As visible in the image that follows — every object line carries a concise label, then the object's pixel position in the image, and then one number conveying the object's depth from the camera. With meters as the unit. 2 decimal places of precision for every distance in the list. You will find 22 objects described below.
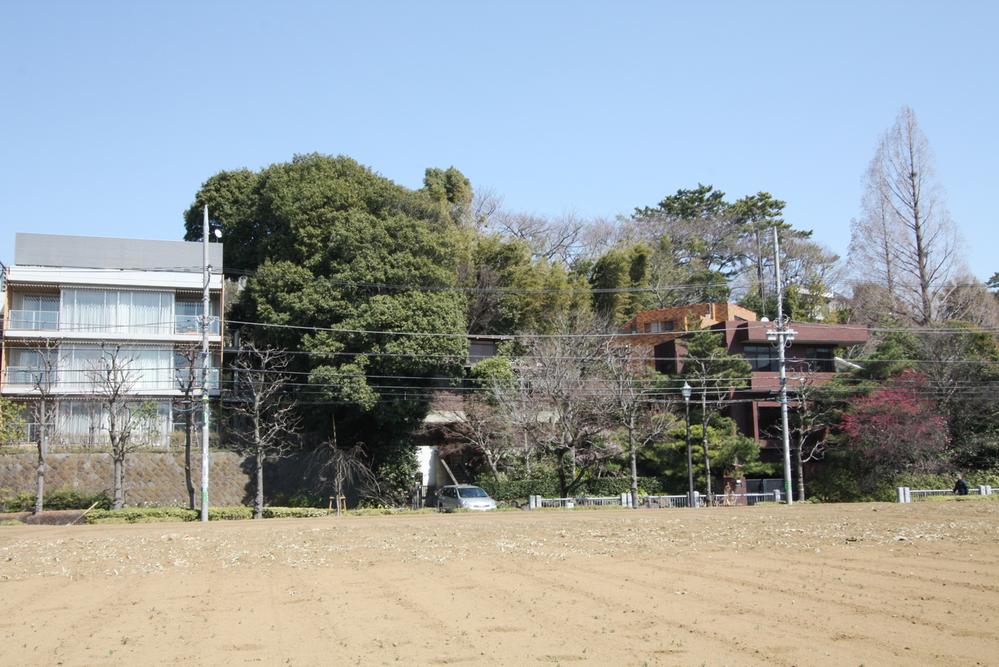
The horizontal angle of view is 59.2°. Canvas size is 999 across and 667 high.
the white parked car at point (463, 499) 34.25
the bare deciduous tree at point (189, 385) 36.22
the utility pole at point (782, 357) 36.47
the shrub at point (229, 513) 33.91
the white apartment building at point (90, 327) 40.53
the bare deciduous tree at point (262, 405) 35.93
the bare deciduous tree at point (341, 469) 38.31
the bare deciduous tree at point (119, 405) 34.14
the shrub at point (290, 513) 34.41
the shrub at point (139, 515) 31.13
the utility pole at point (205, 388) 31.03
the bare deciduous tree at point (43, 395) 33.09
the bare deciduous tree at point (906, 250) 53.34
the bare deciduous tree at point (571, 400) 39.03
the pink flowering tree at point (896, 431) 39.34
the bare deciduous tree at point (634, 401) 39.38
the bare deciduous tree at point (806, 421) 41.34
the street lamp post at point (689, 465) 35.69
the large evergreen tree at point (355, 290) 37.88
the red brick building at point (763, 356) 45.31
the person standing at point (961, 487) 34.62
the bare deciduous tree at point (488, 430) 40.69
